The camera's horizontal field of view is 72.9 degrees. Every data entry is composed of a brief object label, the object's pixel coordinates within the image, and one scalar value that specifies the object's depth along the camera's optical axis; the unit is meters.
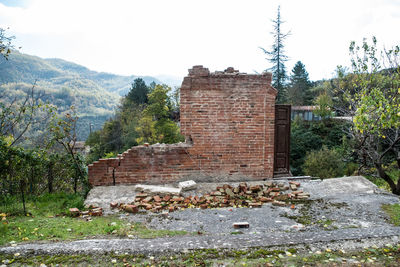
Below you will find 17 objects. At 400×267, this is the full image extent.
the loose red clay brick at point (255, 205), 5.43
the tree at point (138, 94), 36.72
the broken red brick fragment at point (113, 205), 5.47
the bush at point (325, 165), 20.76
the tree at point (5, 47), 5.55
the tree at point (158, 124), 27.70
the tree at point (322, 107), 25.82
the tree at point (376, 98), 4.97
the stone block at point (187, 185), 6.22
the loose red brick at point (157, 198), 5.67
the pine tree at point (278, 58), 32.09
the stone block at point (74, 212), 5.07
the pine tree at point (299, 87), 34.59
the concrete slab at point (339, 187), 6.19
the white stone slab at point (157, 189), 6.03
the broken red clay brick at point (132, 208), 5.17
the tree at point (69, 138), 6.49
